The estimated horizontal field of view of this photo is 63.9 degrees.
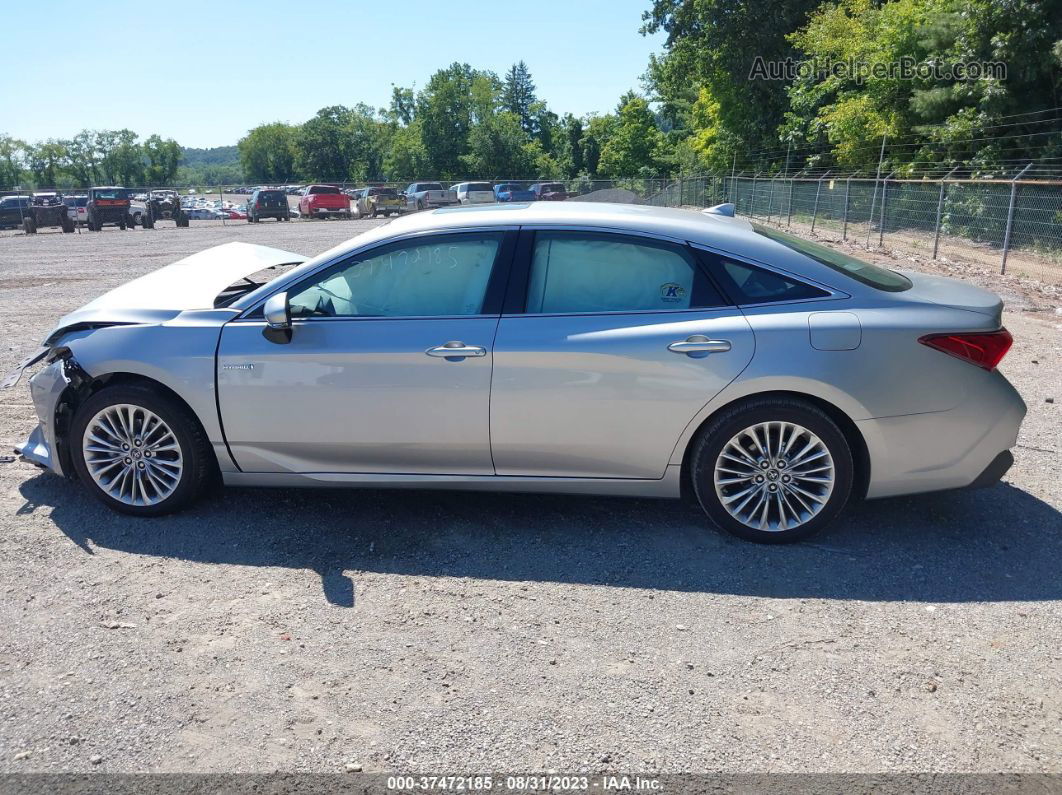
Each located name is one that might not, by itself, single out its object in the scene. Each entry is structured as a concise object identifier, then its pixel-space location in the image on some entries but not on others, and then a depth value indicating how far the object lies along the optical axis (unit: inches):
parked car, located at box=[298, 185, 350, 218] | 1635.1
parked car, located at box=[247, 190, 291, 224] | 1569.9
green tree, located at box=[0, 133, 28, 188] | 4291.3
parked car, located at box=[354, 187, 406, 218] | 1728.6
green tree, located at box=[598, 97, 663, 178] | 2652.6
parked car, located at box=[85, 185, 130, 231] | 1371.8
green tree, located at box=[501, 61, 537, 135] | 4109.3
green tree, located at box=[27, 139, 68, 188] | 4525.1
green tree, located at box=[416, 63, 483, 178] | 3100.4
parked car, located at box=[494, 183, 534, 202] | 1464.0
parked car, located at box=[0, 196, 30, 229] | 1321.4
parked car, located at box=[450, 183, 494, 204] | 1502.2
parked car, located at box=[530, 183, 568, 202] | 1540.1
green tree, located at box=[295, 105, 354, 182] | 3742.6
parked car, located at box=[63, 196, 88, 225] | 1528.1
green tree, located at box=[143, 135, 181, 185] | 4977.9
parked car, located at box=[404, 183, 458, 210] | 1581.0
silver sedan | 155.8
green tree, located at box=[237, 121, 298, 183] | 4694.9
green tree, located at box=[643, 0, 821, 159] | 1334.9
